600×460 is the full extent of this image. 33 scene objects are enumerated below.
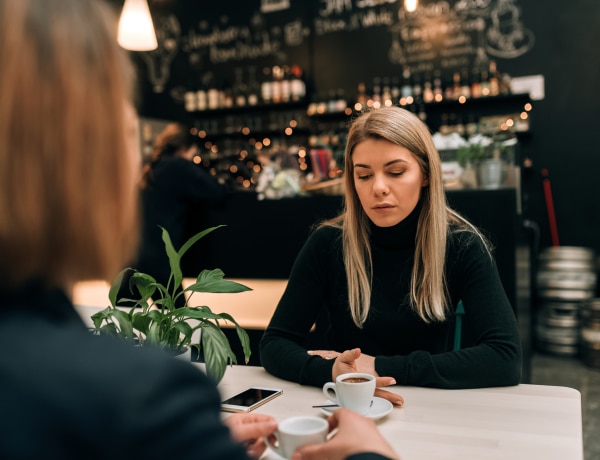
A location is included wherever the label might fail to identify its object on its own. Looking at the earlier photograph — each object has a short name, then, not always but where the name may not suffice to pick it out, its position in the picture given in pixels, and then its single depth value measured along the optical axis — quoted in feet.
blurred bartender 12.54
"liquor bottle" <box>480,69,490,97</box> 17.61
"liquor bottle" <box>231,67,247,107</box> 21.57
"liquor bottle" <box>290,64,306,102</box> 20.38
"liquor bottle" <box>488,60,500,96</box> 17.57
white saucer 3.63
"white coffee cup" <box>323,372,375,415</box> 3.64
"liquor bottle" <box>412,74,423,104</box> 18.33
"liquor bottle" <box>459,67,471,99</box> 17.88
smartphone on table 4.00
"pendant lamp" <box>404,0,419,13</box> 10.97
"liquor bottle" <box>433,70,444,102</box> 18.15
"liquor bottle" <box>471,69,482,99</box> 17.75
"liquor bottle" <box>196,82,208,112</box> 22.34
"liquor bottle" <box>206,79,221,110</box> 22.06
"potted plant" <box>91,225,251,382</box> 3.44
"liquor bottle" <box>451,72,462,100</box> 18.05
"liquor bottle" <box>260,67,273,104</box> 20.92
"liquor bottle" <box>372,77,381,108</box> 19.06
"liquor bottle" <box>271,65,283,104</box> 20.75
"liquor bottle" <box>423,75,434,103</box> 18.28
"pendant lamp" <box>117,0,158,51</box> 12.60
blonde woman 5.57
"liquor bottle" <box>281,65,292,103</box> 20.61
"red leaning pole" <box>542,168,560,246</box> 17.29
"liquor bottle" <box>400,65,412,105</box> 18.40
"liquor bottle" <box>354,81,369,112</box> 19.24
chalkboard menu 18.48
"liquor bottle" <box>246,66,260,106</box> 21.31
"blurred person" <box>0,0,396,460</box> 1.37
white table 3.22
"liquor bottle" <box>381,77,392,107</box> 18.86
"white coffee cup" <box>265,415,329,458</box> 2.70
